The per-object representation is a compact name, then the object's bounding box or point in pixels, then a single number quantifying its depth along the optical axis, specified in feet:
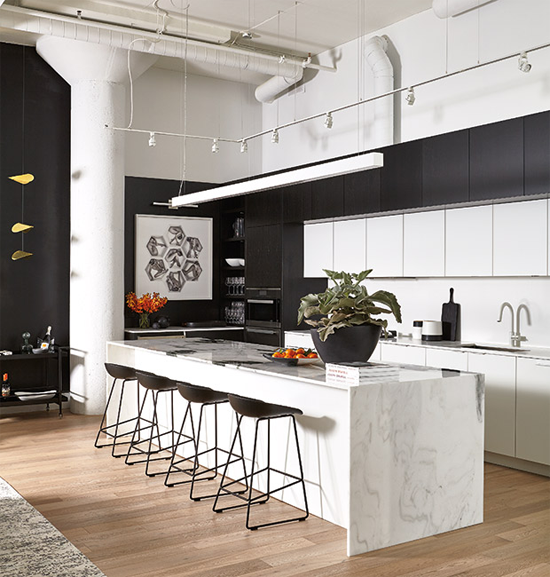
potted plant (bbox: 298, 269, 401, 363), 15.12
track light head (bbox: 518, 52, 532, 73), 16.44
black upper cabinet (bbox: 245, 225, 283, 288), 27.58
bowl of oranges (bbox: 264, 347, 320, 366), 16.57
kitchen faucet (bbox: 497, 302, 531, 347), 20.33
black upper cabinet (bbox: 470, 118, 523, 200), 18.61
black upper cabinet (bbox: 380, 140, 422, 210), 21.53
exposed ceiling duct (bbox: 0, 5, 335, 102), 22.09
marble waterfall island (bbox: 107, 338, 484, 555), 13.30
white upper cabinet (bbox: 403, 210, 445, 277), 21.86
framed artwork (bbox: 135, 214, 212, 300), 29.37
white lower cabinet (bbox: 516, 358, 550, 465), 17.65
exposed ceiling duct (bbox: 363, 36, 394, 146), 23.94
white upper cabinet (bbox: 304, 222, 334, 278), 26.37
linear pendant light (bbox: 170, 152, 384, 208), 15.06
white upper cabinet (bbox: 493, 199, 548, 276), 19.02
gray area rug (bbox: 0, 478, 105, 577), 12.17
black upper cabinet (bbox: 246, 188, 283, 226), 27.76
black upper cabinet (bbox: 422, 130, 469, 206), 20.07
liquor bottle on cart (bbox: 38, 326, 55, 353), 25.99
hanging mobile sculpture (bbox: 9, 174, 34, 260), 25.15
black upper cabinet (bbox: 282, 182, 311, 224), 26.50
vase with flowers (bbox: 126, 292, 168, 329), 28.32
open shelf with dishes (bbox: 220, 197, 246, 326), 30.42
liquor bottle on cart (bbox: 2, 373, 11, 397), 25.23
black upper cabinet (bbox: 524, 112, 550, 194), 17.85
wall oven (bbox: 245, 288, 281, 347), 27.53
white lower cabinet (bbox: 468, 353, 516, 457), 18.49
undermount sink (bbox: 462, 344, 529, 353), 19.53
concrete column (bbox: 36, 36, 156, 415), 26.03
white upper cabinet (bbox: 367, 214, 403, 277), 23.31
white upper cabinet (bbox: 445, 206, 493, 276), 20.44
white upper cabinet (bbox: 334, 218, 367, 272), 24.80
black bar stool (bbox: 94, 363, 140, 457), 20.04
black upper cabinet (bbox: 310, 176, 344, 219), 24.81
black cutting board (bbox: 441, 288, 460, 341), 22.35
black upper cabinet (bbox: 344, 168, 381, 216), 23.07
